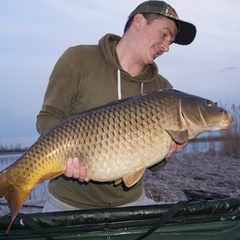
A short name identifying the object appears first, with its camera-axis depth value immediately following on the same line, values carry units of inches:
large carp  73.8
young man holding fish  90.3
